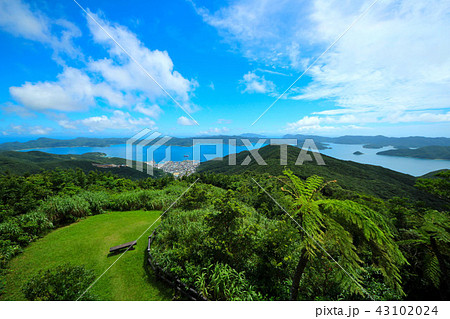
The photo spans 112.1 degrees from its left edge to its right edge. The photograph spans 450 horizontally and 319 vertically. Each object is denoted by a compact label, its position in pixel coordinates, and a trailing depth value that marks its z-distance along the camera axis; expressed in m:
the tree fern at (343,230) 2.62
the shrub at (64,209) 7.91
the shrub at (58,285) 3.66
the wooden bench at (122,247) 5.92
